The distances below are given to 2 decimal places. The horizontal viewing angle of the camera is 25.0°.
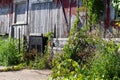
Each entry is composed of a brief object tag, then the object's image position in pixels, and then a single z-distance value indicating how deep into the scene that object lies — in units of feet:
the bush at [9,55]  34.61
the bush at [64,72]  15.11
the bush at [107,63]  20.59
